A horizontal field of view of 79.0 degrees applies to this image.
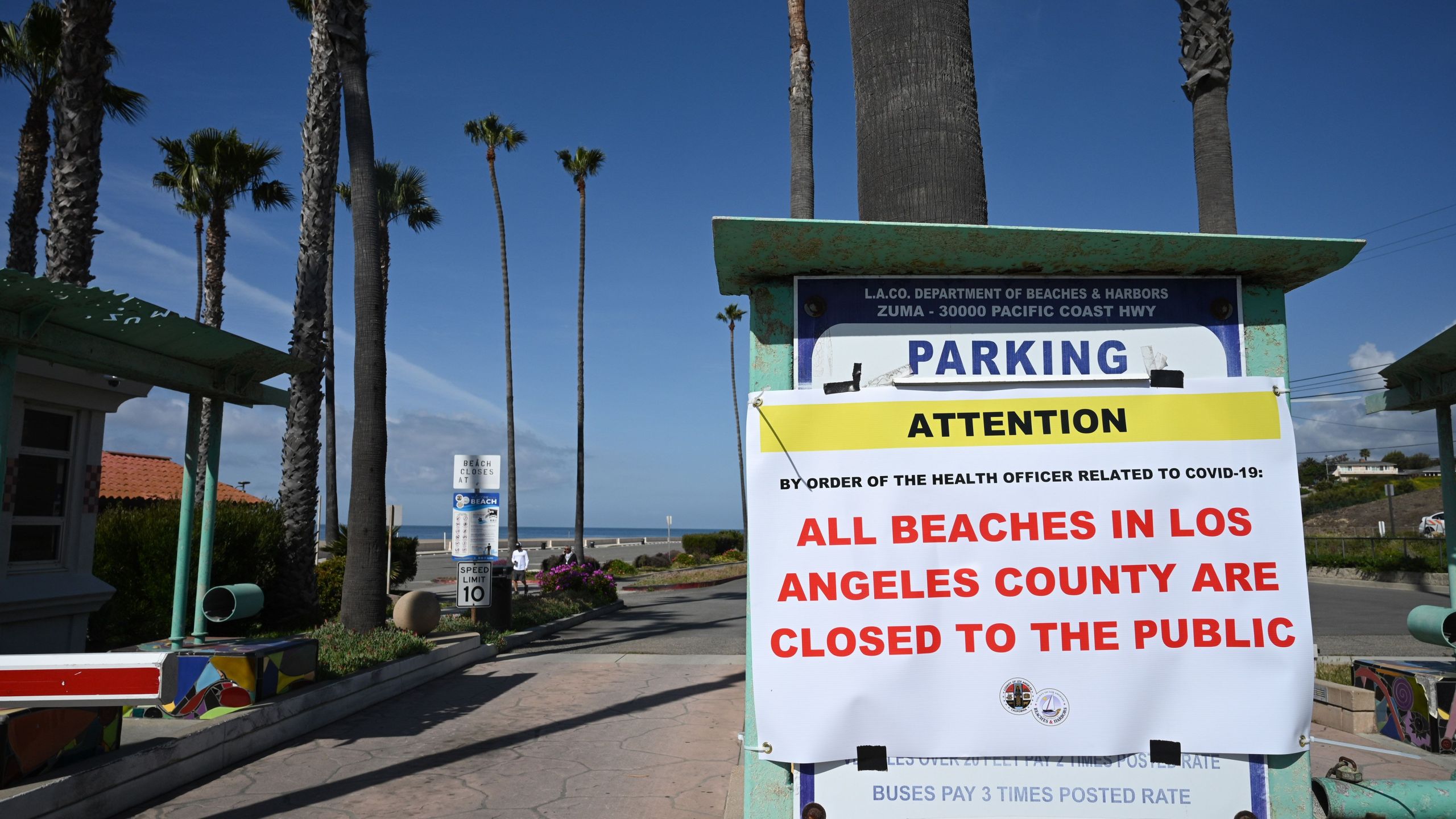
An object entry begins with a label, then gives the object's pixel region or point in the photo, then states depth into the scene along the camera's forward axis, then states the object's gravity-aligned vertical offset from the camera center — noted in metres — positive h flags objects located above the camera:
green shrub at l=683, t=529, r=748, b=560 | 47.62 -1.33
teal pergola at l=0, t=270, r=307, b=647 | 5.84 +1.38
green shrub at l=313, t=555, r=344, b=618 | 17.39 -1.25
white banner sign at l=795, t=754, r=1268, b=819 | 2.29 -0.70
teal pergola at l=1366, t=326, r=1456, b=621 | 6.93 +1.07
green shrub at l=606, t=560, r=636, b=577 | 34.50 -1.94
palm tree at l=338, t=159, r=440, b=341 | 33.28 +12.42
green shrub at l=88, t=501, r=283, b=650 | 13.90 -0.68
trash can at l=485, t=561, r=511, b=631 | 15.21 -1.34
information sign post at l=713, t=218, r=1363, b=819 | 2.30 +0.52
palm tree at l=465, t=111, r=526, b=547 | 32.50 +14.16
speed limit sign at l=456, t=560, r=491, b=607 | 14.61 -1.04
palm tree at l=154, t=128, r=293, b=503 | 22.98 +9.23
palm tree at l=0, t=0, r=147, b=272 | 16.02 +8.46
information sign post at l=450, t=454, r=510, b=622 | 15.76 +0.24
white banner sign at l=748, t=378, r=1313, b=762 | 2.31 -0.16
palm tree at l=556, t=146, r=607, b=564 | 30.03 +8.93
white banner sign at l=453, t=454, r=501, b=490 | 15.94 +0.89
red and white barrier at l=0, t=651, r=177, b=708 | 4.38 -0.76
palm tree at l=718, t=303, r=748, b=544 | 55.34 +12.88
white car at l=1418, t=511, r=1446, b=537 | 37.38 -0.55
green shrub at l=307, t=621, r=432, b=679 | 9.31 -1.45
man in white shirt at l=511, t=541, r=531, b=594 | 21.50 -0.97
